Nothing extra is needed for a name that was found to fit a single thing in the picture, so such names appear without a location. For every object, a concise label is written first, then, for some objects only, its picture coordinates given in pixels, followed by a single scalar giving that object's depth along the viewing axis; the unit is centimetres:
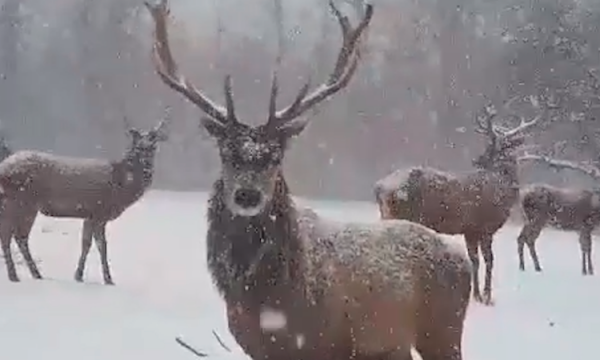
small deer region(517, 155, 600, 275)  1750
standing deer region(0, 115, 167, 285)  1202
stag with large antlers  550
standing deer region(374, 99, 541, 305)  1195
